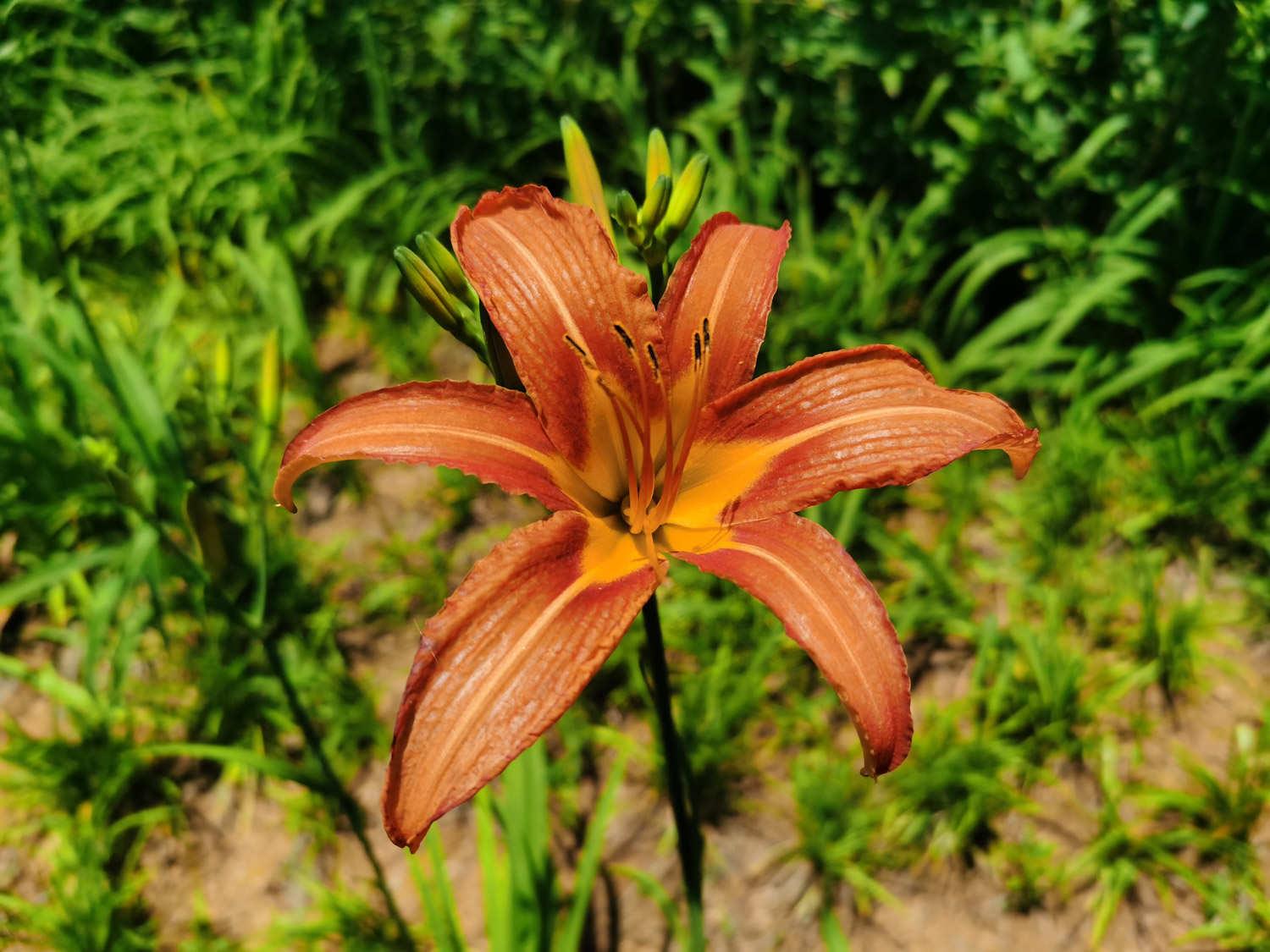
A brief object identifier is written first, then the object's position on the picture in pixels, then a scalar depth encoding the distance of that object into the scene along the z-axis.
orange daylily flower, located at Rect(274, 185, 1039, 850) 0.14
